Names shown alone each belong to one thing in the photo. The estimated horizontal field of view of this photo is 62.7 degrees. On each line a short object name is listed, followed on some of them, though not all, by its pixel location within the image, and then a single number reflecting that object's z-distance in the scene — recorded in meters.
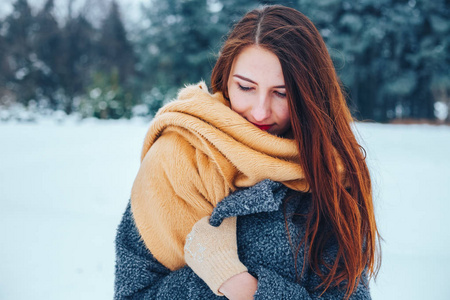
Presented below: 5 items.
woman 1.14
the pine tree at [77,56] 15.11
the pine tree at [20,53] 14.11
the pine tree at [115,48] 16.38
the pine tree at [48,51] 14.70
